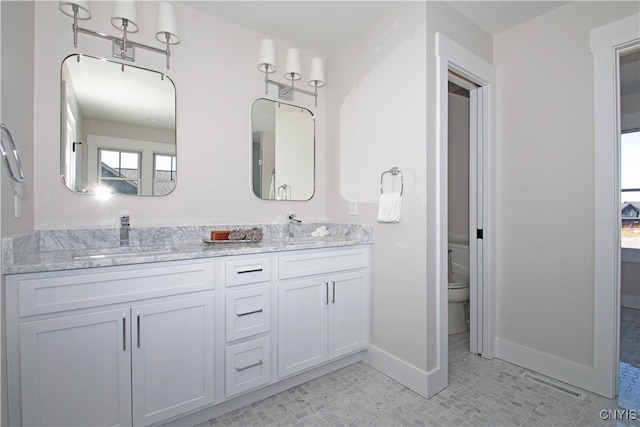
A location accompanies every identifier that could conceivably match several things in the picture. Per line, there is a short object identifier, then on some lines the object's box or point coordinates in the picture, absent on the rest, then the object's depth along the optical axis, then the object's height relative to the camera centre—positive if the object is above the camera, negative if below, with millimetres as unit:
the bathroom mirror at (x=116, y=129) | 1709 +519
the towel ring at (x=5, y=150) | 1129 +243
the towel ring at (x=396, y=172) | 1977 +274
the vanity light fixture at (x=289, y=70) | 2213 +1112
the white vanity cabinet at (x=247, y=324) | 1623 -617
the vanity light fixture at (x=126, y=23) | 1611 +1095
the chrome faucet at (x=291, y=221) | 2426 -61
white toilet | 2674 -704
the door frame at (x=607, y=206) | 1744 +43
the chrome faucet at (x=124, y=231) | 1746 -102
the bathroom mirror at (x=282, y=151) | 2352 +520
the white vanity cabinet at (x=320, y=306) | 1841 -616
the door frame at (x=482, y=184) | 1888 +234
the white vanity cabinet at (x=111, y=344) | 1164 -569
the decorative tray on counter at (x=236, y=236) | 1976 -149
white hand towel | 1952 +41
